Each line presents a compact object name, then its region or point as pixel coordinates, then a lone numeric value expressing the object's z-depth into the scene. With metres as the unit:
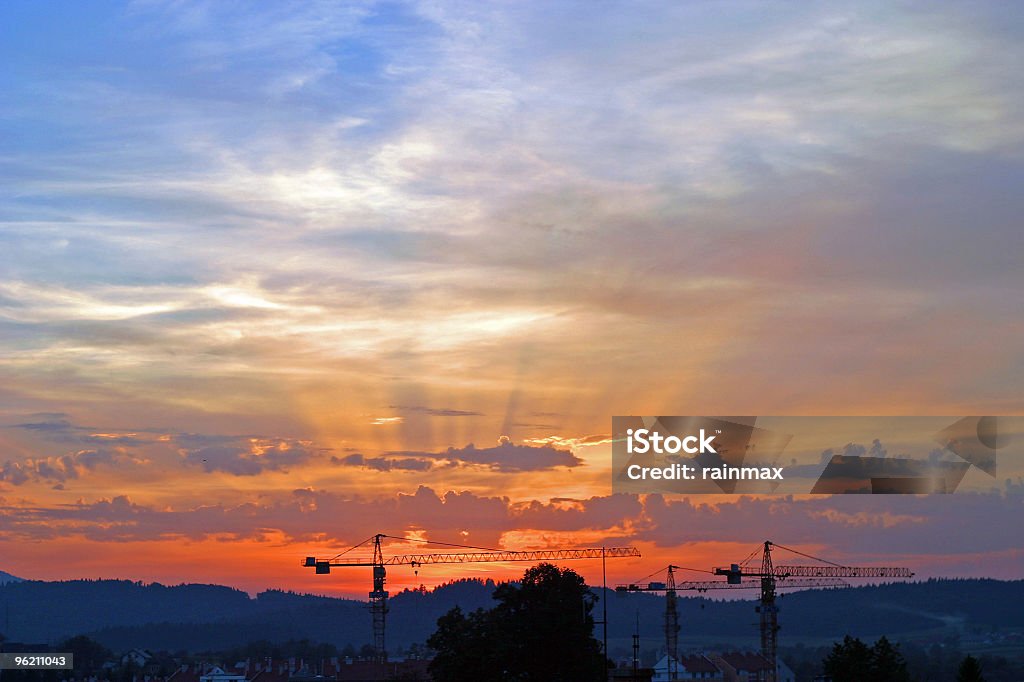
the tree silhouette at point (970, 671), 115.75
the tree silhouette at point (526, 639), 131.12
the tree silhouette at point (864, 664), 133.25
